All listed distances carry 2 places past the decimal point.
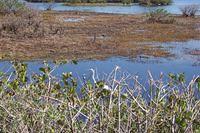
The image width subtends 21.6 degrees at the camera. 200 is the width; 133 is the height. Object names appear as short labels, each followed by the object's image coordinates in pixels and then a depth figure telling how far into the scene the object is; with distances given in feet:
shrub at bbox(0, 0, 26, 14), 107.50
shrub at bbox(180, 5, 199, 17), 124.26
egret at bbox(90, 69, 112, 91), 11.92
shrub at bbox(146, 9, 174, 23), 105.91
